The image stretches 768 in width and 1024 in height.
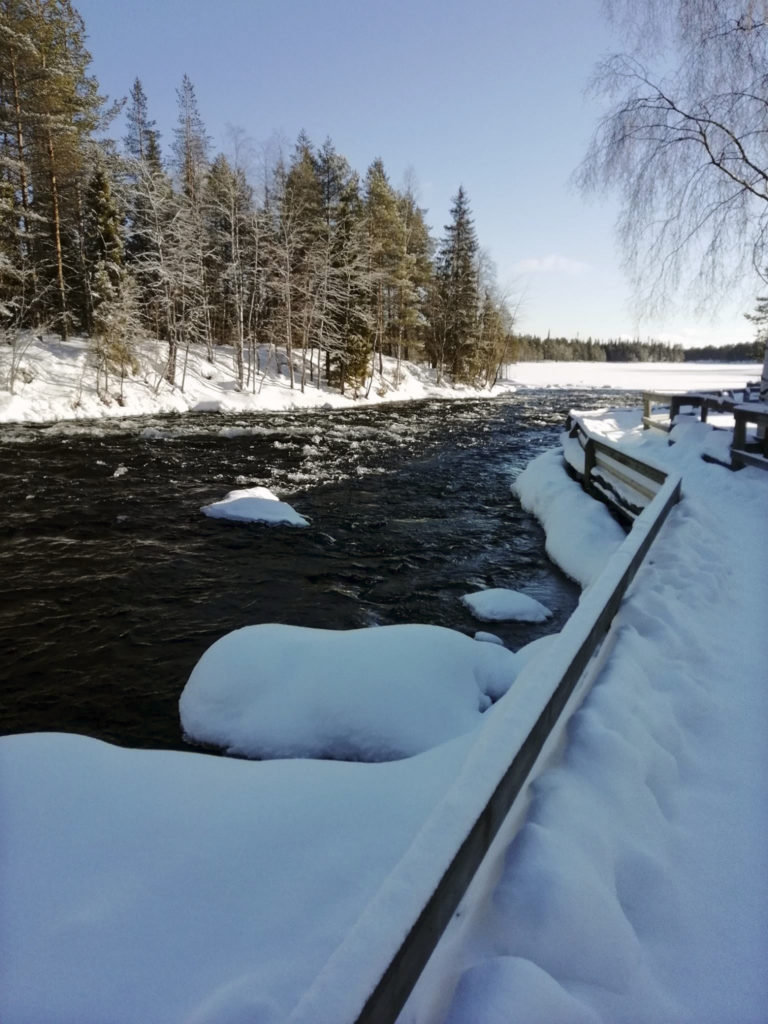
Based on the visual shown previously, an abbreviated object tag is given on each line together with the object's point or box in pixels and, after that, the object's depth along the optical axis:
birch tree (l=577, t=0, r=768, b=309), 8.07
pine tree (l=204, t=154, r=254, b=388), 26.47
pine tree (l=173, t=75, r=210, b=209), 29.98
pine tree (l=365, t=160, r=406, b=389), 35.56
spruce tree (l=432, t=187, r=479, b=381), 42.56
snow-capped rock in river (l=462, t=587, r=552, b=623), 5.94
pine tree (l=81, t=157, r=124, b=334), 27.38
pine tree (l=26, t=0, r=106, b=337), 23.48
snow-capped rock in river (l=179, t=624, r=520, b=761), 3.52
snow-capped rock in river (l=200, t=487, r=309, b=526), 8.94
